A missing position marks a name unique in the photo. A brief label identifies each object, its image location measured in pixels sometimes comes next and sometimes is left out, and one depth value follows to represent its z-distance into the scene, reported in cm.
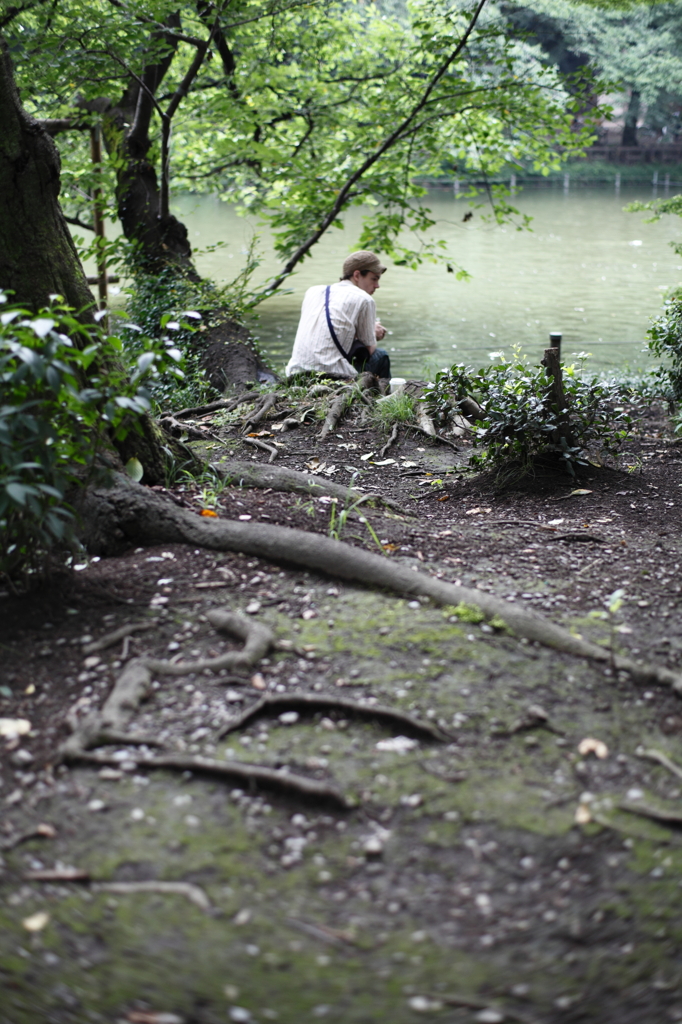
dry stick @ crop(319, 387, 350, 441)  625
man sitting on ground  705
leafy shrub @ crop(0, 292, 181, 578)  264
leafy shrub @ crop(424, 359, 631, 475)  509
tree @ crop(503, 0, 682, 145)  3870
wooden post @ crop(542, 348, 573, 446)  512
